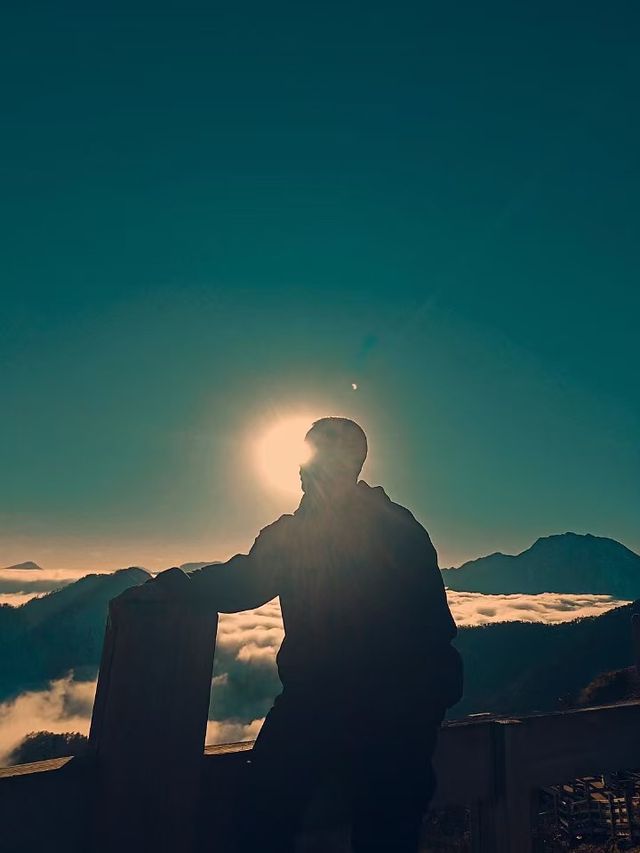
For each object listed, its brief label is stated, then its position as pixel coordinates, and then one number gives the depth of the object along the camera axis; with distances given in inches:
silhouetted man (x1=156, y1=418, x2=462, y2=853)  97.9
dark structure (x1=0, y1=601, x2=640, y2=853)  83.5
